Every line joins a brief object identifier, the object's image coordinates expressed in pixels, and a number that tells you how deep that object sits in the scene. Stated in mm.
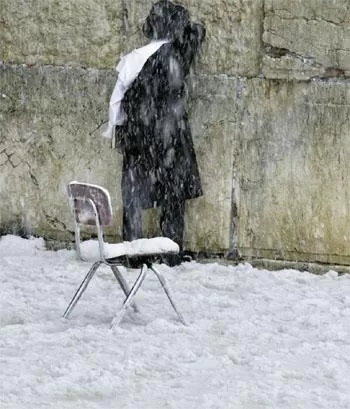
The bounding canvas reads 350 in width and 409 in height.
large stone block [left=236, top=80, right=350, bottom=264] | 11949
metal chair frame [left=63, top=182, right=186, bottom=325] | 9267
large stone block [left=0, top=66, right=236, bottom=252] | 12384
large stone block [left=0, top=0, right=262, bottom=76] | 12172
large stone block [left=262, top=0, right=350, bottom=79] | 11796
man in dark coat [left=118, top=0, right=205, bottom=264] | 12102
